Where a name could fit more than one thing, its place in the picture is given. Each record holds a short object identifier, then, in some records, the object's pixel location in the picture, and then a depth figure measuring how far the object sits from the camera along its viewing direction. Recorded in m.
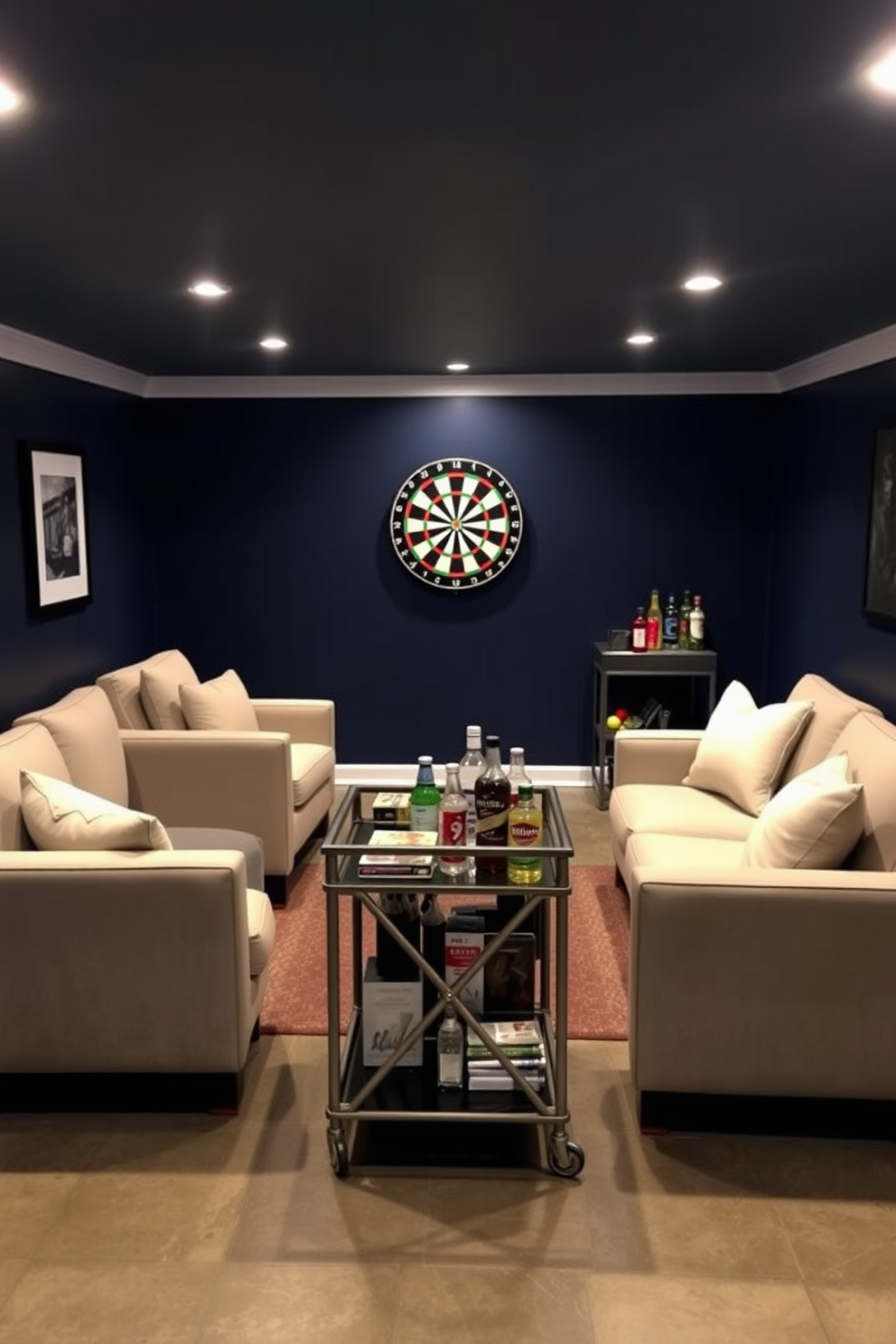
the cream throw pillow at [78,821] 2.75
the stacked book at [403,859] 2.46
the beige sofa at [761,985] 2.51
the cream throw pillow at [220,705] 4.46
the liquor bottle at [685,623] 5.70
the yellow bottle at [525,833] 2.47
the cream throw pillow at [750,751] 3.77
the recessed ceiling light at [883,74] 1.62
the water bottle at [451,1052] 2.58
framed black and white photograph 4.21
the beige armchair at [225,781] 4.17
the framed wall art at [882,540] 3.94
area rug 3.28
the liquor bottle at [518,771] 2.60
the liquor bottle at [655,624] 5.61
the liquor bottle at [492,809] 2.47
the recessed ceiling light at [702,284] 3.14
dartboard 5.75
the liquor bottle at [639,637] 5.53
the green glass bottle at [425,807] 2.64
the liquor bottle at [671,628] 5.76
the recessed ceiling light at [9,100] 1.71
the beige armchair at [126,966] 2.62
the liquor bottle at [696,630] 5.66
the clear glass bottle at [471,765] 2.66
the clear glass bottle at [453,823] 2.50
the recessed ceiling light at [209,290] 3.20
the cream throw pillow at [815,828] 2.75
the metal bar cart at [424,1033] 2.43
